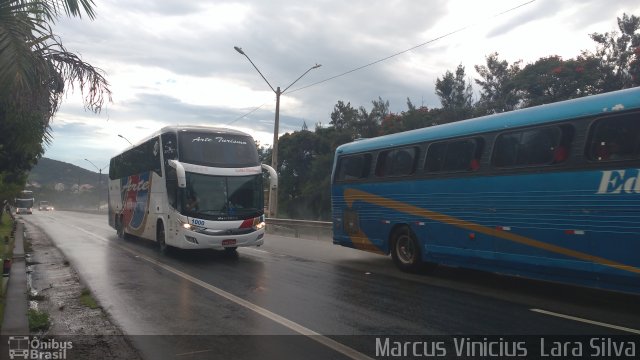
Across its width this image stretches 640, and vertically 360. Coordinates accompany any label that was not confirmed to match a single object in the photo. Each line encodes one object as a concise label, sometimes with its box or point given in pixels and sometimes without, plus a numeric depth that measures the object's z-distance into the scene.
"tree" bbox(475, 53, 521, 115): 31.48
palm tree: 6.78
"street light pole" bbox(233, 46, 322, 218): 27.17
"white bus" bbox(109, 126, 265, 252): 13.85
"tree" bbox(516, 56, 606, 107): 27.31
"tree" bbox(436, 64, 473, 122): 37.05
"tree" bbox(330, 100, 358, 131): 45.41
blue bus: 7.53
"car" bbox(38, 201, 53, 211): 90.89
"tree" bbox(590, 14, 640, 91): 27.56
